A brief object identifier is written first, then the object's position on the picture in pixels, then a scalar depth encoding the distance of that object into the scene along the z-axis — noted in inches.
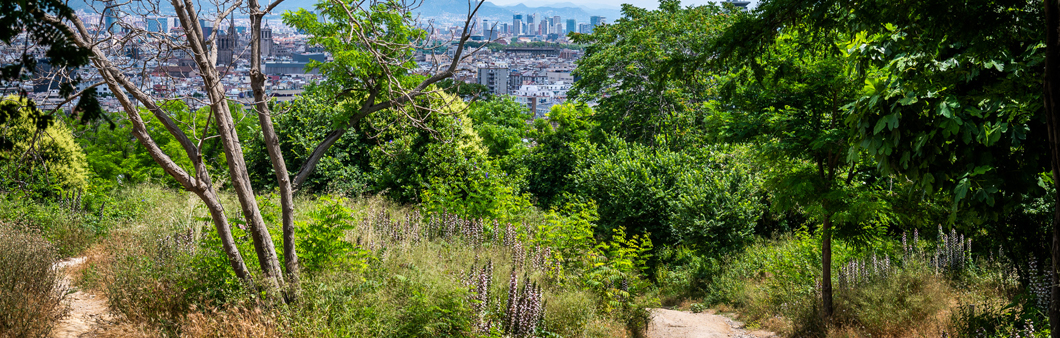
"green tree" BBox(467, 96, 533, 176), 703.1
